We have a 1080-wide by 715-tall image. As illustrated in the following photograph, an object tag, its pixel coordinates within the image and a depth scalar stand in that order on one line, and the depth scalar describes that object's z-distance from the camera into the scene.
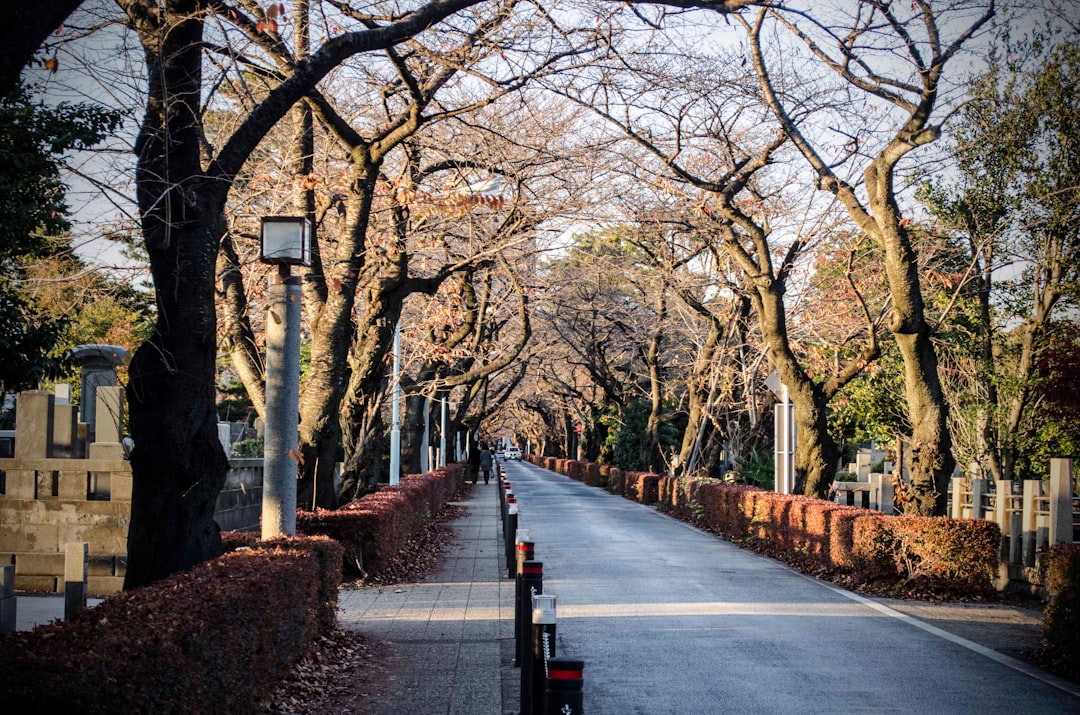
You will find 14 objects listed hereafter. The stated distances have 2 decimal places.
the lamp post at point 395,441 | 26.11
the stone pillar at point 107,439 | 14.30
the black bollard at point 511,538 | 15.41
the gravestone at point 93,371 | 16.47
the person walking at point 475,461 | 58.88
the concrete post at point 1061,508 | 12.80
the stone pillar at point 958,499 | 17.20
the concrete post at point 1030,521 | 13.69
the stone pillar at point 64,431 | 14.42
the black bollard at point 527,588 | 7.96
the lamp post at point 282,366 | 10.12
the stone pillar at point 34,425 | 13.77
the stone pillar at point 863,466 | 26.66
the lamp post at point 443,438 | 44.62
